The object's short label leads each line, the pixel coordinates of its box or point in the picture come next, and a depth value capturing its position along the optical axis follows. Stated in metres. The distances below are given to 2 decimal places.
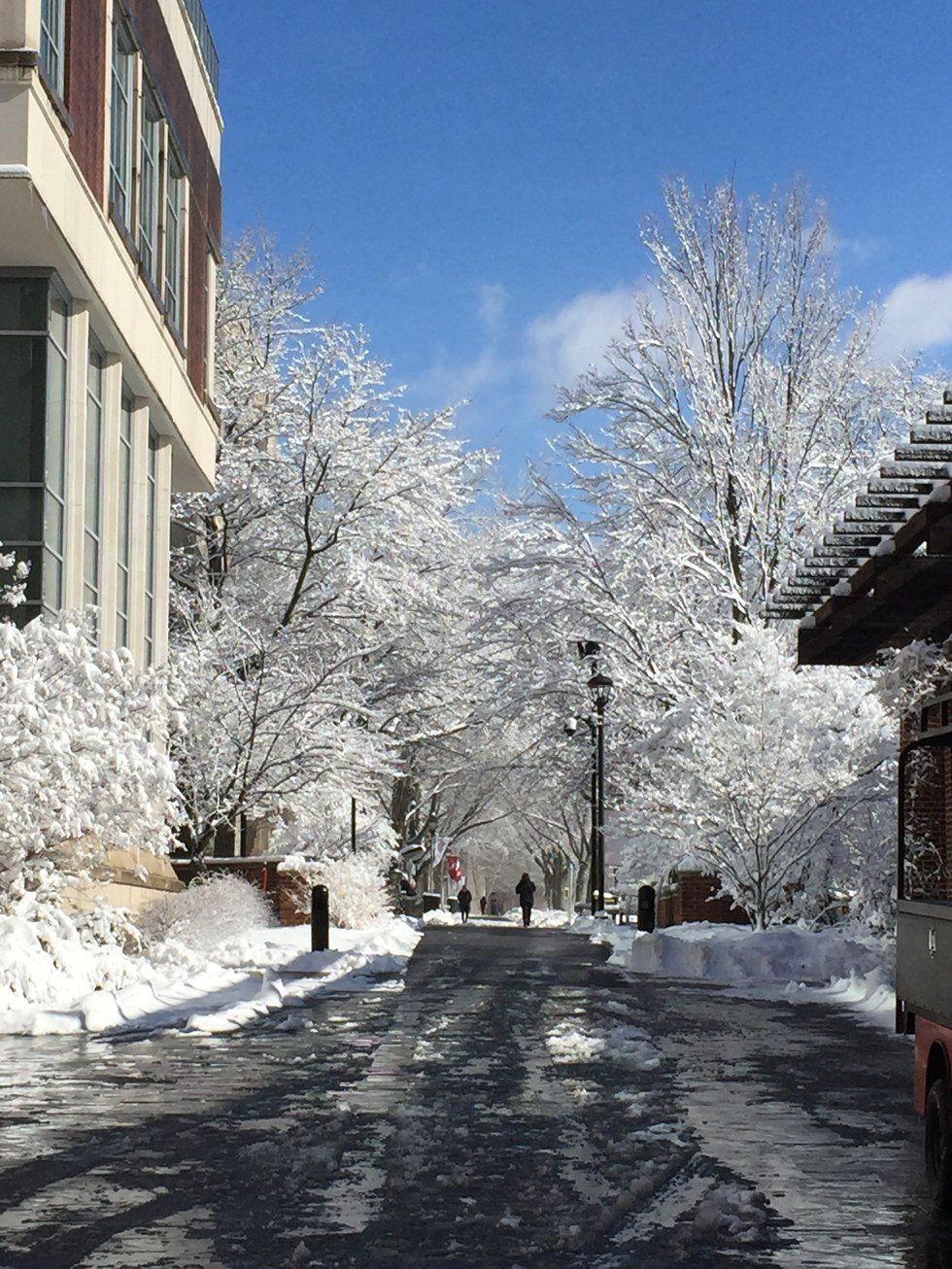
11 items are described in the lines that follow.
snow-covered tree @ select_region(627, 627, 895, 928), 30.08
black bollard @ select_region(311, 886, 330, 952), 29.05
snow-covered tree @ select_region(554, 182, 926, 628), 38.94
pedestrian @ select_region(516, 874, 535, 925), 61.34
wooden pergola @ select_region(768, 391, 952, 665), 14.61
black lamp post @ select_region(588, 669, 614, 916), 41.12
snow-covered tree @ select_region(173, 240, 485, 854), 38.53
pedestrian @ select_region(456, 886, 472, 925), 71.12
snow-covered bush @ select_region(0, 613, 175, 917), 19.67
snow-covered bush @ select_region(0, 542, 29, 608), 20.48
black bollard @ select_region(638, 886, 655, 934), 37.88
